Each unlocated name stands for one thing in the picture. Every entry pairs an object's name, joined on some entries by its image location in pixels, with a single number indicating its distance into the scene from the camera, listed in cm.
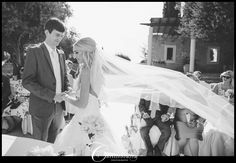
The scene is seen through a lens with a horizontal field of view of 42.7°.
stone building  2017
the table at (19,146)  248
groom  317
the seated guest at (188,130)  375
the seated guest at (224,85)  556
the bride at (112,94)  287
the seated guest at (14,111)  562
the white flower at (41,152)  221
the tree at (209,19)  1018
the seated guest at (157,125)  408
